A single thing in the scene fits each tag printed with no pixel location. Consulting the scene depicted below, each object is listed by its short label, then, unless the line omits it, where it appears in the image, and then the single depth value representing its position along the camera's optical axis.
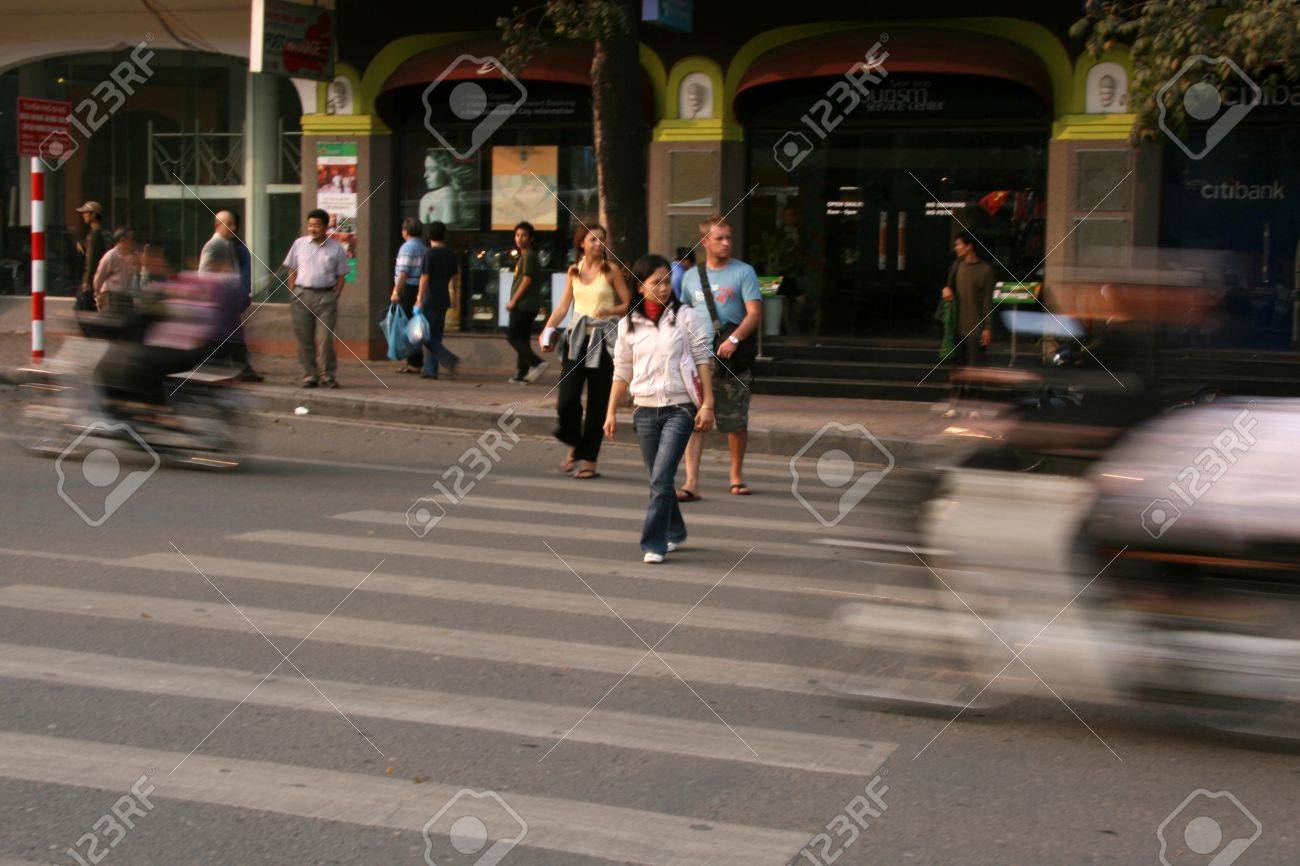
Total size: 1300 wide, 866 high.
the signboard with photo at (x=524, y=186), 19.75
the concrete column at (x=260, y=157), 21.14
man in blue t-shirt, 10.89
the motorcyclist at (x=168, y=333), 11.26
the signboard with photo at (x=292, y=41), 18.16
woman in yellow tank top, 11.70
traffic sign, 17.69
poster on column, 20.14
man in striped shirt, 17.80
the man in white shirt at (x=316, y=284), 16.31
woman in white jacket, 8.95
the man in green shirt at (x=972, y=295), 15.28
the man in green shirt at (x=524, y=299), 17.16
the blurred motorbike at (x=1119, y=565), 5.36
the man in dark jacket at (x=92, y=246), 18.94
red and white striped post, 16.81
